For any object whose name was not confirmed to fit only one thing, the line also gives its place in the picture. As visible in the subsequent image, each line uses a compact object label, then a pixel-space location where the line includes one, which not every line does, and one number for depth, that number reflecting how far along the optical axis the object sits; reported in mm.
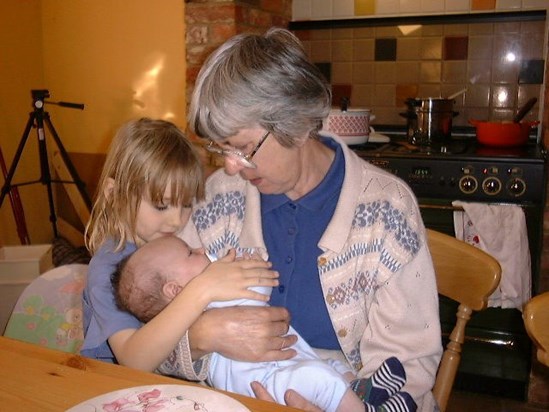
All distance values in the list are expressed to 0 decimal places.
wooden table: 848
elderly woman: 1241
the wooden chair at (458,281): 1263
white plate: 819
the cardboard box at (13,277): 2613
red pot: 2539
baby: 1096
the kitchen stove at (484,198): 2291
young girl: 1099
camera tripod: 2861
